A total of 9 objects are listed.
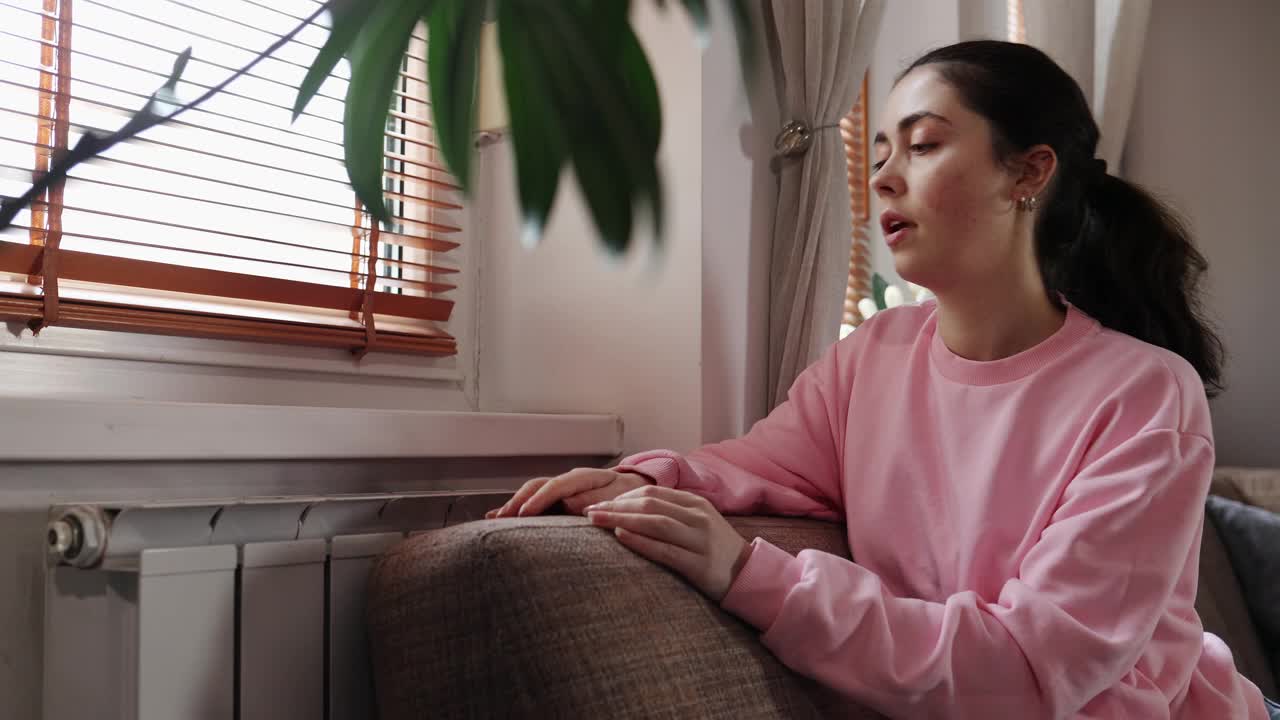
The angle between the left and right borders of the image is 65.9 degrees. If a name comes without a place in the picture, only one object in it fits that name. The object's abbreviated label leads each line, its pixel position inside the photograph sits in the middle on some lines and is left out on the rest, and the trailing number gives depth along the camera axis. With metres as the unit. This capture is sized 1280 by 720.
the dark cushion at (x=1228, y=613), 1.53
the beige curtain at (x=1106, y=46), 2.26
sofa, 0.73
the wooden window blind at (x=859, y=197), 2.43
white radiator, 0.88
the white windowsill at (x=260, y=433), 1.00
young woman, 0.85
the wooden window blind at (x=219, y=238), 0.86
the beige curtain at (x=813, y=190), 1.56
